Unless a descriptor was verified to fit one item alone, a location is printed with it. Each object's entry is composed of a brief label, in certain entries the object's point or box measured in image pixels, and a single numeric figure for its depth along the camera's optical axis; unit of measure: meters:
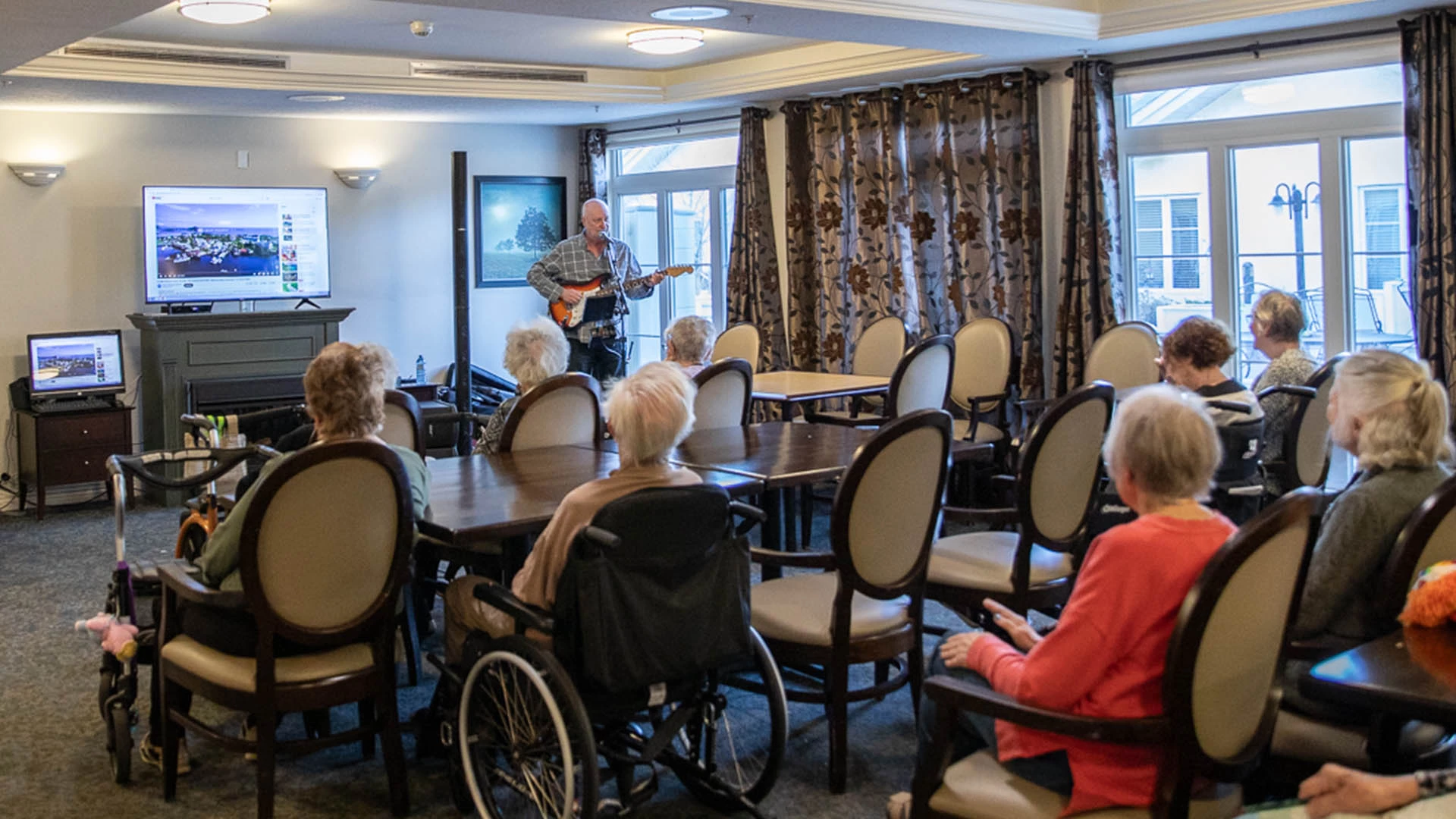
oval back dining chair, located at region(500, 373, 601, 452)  4.34
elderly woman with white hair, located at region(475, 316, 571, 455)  4.66
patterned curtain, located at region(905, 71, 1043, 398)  6.93
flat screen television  7.80
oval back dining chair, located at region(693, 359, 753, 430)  5.00
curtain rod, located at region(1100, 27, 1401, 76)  5.70
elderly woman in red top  2.07
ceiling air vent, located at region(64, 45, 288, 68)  6.32
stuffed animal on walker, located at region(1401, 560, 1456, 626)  2.25
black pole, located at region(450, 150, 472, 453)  8.47
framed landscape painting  9.27
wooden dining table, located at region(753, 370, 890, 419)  6.06
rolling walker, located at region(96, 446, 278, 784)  3.31
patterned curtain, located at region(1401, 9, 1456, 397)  5.38
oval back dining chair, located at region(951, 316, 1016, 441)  6.66
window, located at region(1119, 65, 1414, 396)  5.88
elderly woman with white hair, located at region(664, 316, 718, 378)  5.86
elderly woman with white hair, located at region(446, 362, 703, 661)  2.76
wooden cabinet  7.14
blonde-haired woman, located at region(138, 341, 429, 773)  2.96
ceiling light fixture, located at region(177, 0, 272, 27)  5.35
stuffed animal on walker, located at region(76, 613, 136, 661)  3.29
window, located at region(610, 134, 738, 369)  9.02
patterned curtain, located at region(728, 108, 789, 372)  8.32
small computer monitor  7.26
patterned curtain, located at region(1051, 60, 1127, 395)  6.56
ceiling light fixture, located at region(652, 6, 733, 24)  5.05
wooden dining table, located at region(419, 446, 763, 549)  3.10
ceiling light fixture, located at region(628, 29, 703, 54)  6.66
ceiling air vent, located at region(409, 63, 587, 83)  7.27
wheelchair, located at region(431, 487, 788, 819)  2.61
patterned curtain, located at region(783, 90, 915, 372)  7.55
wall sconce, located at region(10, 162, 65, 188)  7.49
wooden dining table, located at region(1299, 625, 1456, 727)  1.95
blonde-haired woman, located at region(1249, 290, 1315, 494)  4.48
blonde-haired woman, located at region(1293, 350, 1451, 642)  2.48
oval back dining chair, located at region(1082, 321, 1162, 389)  6.15
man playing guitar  7.70
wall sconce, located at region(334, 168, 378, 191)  8.59
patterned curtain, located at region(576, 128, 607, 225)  9.48
